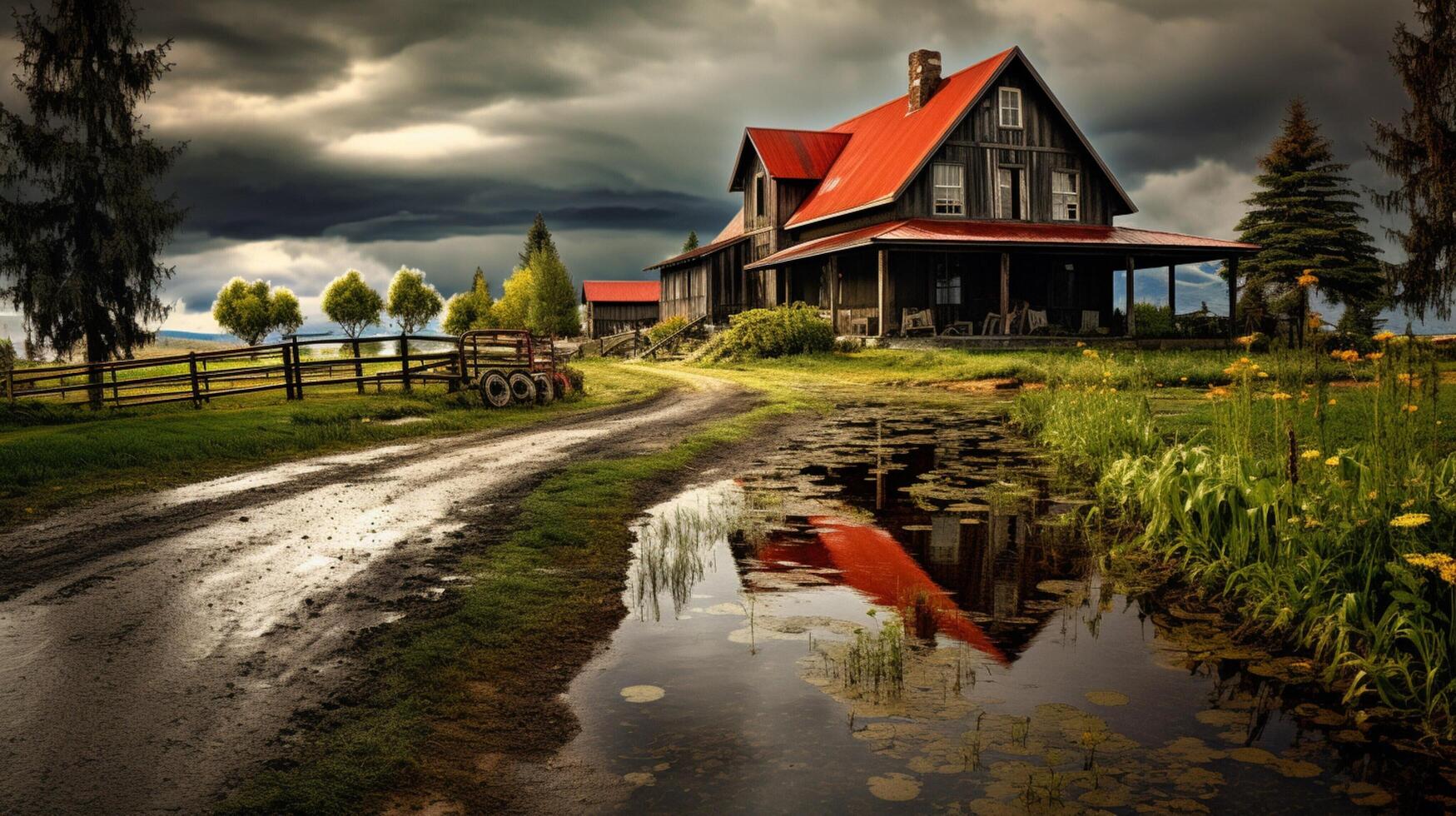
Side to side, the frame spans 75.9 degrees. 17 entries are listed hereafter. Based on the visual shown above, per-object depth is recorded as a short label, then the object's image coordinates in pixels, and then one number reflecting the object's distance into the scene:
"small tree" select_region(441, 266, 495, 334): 105.88
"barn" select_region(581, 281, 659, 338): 80.50
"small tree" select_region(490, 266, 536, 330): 87.38
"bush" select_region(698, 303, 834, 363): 30.94
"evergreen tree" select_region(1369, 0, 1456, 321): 26.83
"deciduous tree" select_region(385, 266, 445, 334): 119.44
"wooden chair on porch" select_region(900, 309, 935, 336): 30.45
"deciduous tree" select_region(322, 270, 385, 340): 115.25
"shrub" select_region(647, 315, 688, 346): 43.28
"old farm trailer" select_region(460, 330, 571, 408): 19.83
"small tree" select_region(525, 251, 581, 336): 79.69
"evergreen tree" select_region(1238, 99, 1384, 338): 39.12
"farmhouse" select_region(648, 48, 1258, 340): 30.81
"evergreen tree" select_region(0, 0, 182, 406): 26.53
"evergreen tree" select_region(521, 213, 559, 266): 114.71
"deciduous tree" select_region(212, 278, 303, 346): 111.38
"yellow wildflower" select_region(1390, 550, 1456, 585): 4.00
